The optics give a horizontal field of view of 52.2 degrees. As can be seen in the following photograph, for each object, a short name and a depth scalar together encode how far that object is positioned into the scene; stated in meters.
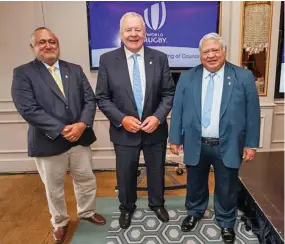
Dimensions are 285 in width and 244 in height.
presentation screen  3.05
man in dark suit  2.03
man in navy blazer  1.90
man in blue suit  1.85
